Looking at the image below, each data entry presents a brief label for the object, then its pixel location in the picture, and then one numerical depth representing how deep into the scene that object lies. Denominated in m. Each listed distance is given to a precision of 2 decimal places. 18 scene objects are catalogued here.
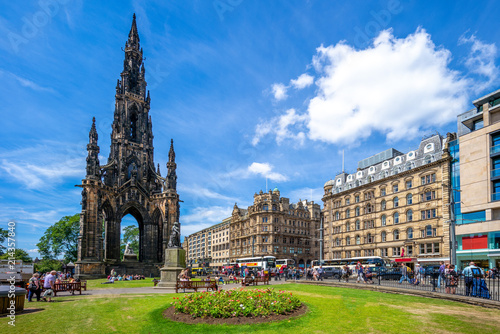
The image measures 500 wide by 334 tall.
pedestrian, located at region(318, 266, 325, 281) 40.35
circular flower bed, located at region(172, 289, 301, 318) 12.12
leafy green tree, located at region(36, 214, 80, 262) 71.31
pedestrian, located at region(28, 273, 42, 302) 17.41
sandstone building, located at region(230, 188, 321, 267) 85.19
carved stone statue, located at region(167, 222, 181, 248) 27.42
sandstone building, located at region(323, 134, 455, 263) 51.97
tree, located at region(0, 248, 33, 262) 71.79
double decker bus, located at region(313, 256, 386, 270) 50.44
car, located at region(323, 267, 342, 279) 40.87
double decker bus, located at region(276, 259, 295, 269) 61.23
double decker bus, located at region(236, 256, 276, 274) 59.00
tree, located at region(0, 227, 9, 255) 66.93
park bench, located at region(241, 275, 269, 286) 27.60
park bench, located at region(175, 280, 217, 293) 20.95
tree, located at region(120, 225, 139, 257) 96.62
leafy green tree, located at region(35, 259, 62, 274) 68.90
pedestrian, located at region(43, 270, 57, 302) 18.62
